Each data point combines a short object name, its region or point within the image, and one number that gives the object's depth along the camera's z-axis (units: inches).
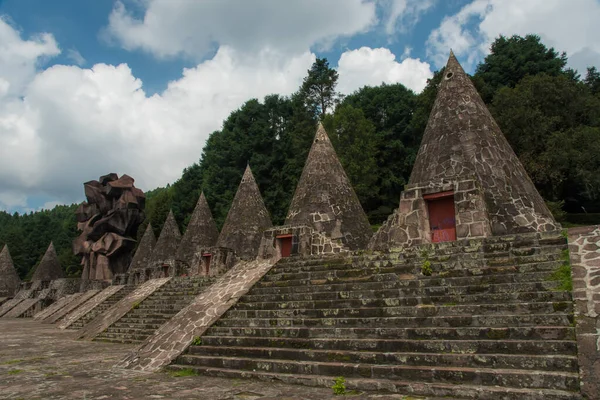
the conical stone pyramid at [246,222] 732.0
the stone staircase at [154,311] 400.5
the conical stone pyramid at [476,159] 368.5
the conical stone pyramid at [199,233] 880.0
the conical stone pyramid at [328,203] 544.1
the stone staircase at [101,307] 569.3
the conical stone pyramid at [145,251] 1065.5
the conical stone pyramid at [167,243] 979.9
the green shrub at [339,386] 163.8
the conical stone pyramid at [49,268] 1332.4
